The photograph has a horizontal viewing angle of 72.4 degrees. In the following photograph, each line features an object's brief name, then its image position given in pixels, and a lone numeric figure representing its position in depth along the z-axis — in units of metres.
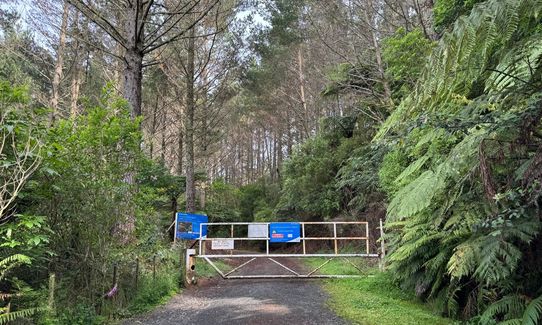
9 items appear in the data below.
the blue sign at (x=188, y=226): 8.99
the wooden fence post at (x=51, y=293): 3.92
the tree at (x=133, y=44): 6.68
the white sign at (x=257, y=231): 9.12
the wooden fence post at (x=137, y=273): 5.95
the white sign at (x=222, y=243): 9.14
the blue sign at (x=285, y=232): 9.20
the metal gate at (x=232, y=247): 8.84
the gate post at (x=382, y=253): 8.46
